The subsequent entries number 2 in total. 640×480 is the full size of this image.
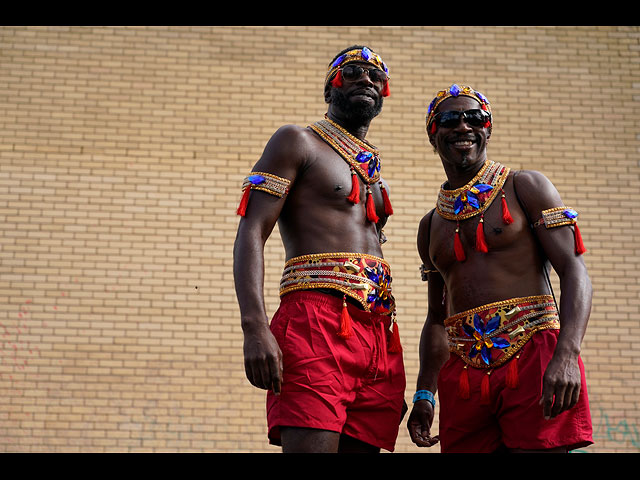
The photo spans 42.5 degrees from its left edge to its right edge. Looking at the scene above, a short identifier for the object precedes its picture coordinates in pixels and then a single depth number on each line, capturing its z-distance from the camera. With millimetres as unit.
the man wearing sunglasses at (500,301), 3670
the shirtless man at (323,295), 3480
